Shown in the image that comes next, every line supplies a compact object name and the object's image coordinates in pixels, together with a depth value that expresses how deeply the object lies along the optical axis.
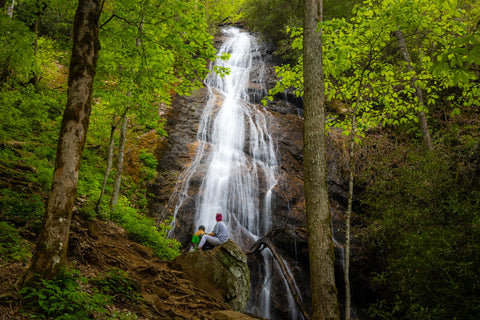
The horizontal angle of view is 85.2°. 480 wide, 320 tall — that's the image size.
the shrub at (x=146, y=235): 6.53
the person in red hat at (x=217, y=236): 7.11
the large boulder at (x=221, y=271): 5.41
